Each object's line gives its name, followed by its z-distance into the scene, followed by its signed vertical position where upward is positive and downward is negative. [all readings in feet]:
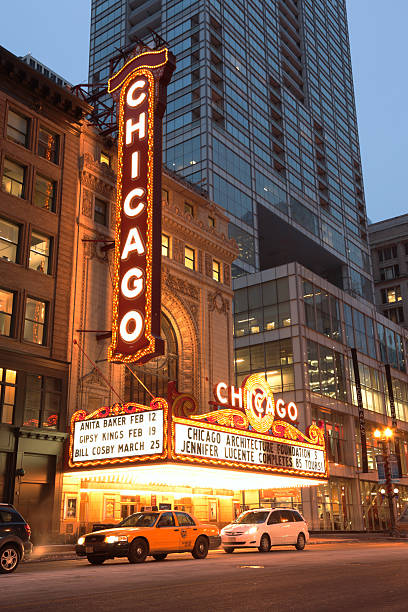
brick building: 83.97 +33.54
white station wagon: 75.15 -2.32
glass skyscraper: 238.89 +163.03
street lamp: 140.65 +7.36
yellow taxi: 59.16 -2.44
